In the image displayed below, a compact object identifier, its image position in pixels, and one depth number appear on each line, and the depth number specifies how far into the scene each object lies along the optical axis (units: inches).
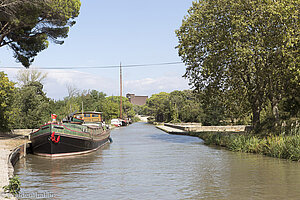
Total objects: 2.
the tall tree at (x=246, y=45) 855.7
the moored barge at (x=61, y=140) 916.6
